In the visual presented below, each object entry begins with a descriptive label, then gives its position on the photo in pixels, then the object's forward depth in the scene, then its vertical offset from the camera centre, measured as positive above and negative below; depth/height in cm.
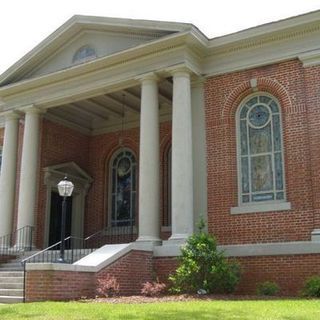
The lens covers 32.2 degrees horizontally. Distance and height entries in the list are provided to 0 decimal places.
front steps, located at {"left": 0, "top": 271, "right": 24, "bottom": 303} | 1261 -91
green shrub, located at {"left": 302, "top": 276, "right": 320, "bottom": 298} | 1253 -90
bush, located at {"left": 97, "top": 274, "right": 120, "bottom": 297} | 1281 -89
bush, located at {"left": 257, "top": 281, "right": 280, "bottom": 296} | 1333 -98
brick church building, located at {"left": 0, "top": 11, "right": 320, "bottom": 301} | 1421 +322
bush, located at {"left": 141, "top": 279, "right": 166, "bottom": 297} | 1347 -99
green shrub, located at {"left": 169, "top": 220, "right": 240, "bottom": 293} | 1338 -55
